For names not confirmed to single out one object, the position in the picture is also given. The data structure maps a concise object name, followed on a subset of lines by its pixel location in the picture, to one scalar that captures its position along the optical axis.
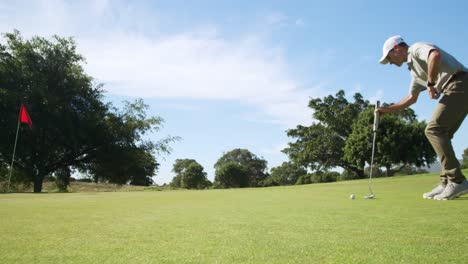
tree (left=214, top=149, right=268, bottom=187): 105.98
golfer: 5.20
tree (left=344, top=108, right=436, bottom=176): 44.19
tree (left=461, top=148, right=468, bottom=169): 59.12
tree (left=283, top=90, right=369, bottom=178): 54.06
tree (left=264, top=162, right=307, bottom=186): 93.44
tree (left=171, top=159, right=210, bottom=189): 69.94
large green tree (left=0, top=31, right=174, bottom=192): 33.38
